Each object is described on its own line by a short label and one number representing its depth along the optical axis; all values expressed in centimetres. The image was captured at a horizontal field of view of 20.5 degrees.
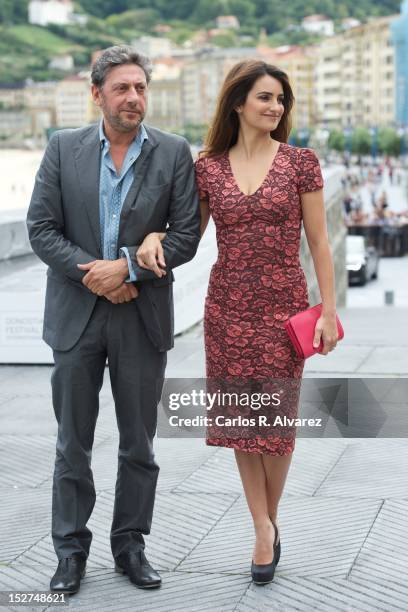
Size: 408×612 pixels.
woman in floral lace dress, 319
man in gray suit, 315
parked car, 2664
